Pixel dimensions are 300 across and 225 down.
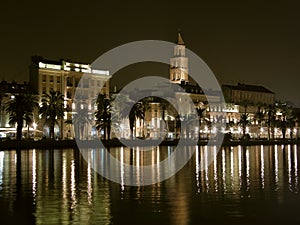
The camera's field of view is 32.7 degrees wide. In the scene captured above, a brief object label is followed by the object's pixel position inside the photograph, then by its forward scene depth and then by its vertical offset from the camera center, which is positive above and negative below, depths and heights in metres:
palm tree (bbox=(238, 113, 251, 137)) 142.88 +4.22
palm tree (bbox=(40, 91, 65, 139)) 90.88 +4.97
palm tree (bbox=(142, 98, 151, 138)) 126.88 +8.39
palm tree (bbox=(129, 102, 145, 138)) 107.47 +5.04
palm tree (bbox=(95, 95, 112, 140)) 98.87 +4.66
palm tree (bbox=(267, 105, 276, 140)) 148.40 +4.92
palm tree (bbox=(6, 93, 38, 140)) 81.00 +4.63
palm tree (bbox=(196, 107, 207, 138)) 133.25 +5.56
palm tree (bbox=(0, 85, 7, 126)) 88.12 +8.33
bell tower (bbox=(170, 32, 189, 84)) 184.38 +26.53
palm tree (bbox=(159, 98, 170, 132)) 142.50 +9.58
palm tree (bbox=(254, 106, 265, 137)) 155.56 +5.82
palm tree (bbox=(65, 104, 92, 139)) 104.75 +3.56
